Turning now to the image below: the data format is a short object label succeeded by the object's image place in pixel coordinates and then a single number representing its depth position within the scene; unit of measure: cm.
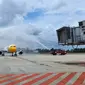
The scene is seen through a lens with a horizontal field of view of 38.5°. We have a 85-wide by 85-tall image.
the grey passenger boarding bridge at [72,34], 2302
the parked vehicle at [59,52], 3915
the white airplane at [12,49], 3933
